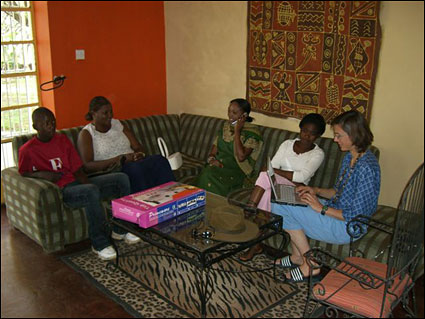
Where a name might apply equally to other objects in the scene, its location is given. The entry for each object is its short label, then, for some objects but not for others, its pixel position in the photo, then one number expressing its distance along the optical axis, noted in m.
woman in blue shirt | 2.67
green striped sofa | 3.20
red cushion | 2.12
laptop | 2.97
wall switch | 4.50
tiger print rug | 2.79
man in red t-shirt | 3.37
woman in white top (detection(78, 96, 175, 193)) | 3.66
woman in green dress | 3.71
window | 4.21
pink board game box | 2.82
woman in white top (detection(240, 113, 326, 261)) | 3.27
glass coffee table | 2.59
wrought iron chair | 2.08
